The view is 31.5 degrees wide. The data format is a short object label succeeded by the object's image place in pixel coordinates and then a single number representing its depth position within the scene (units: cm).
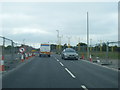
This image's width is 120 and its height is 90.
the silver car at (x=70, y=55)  3156
